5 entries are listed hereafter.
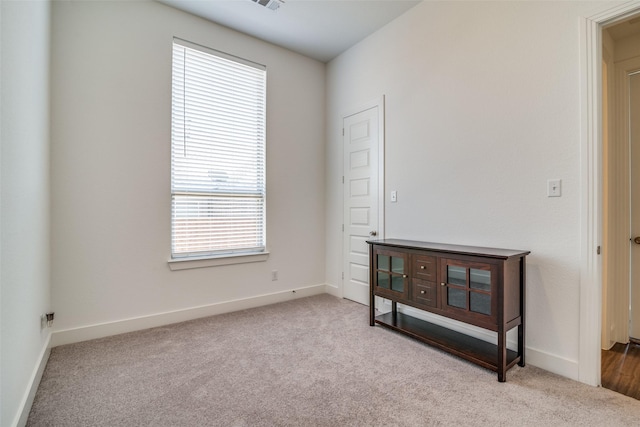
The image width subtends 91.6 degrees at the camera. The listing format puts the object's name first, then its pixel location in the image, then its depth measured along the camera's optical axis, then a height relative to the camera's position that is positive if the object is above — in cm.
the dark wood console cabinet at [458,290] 212 -58
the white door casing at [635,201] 263 +14
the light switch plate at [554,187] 217 +20
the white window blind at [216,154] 326 +68
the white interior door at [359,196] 361 +23
